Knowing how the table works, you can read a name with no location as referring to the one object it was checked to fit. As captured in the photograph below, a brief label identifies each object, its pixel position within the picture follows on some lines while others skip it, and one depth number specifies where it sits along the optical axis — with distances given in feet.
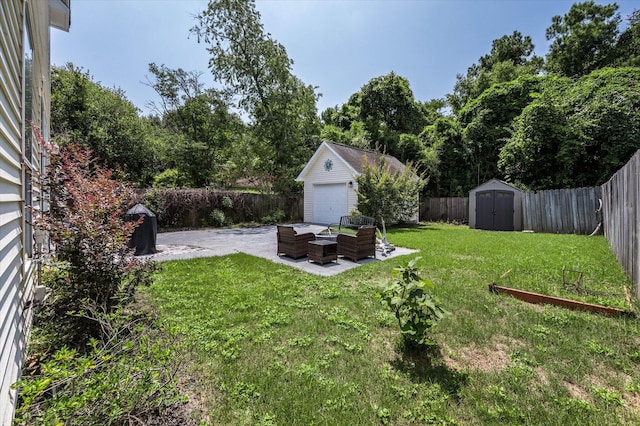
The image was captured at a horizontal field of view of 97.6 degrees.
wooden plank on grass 11.39
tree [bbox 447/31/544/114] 77.97
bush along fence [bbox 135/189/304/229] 41.68
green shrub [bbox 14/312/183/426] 4.97
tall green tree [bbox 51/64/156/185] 51.65
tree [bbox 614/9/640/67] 68.23
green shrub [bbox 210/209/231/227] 46.62
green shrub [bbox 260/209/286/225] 52.97
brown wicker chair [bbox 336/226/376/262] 21.84
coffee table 20.94
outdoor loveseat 32.14
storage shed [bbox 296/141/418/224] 48.83
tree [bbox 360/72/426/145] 78.54
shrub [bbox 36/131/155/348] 9.12
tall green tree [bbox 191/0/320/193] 58.90
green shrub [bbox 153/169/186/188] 51.34
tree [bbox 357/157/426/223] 32.37
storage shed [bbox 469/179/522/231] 44.50
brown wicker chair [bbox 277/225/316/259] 22.39
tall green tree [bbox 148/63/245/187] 59.88
